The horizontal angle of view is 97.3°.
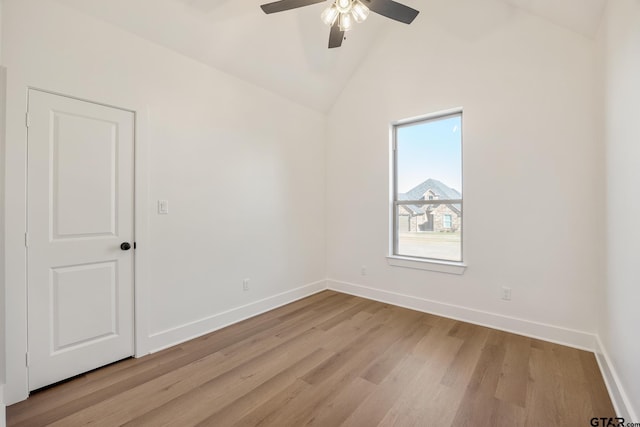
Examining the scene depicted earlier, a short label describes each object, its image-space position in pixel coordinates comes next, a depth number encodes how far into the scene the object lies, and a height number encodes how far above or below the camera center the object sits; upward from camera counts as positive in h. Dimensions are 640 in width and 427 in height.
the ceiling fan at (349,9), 2.02 +1.51
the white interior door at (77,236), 1.94 -0.17
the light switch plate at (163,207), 2.54 +0.06
